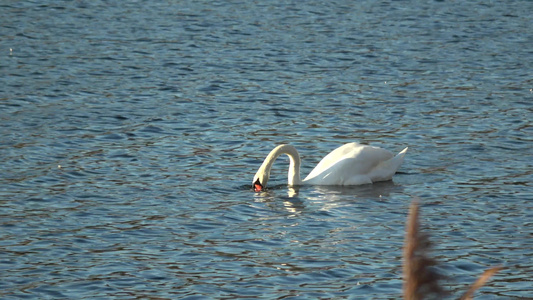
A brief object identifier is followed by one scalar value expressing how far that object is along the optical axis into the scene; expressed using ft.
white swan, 101.02
